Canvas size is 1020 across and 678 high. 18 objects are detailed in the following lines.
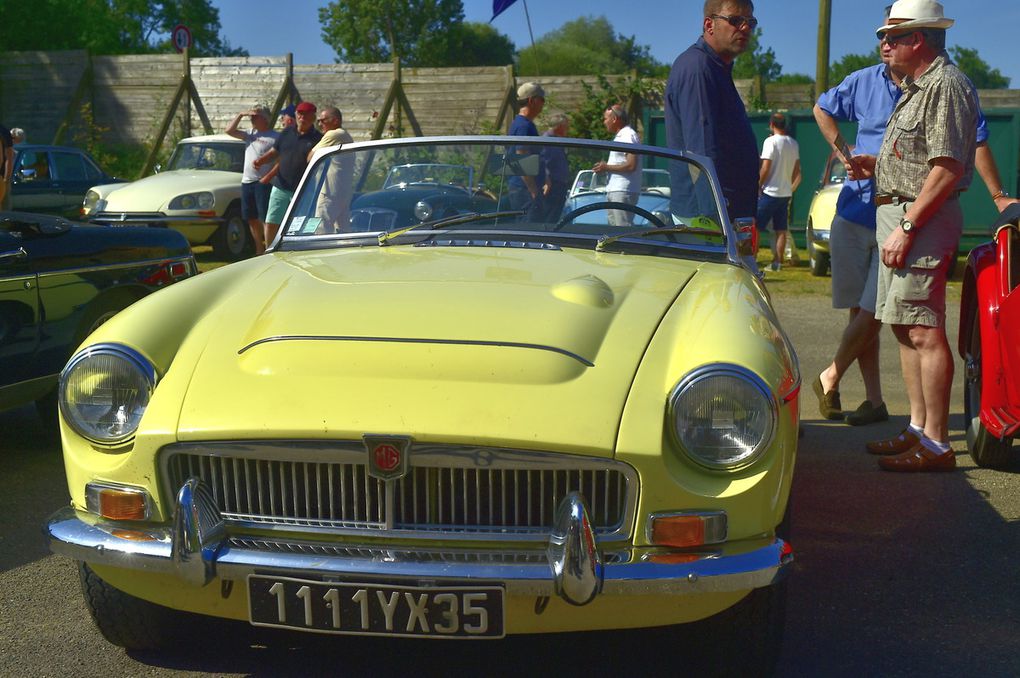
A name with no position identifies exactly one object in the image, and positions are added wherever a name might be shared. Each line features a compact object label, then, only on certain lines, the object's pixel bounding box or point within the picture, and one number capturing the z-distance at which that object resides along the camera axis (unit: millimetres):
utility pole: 15547
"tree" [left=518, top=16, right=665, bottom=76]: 70625
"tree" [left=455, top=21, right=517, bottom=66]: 79562
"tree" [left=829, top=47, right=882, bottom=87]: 89562
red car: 4430
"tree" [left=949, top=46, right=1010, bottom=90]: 101688
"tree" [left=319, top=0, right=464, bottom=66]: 76812
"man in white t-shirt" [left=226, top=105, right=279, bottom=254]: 11586
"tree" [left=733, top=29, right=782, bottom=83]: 62125
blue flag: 13031
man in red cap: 10109
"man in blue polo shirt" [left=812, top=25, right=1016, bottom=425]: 5332
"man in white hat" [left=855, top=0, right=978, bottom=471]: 4500
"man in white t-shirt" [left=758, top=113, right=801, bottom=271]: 11953
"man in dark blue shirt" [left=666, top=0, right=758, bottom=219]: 4953
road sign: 19266
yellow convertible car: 2510
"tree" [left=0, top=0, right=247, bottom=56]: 35469
